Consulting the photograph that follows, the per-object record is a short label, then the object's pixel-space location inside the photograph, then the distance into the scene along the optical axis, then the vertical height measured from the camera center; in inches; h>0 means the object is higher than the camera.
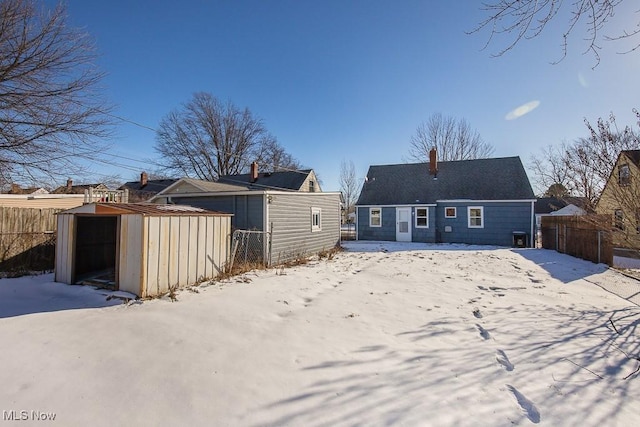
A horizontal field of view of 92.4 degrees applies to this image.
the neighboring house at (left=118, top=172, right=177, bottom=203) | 1253.7 +162.2
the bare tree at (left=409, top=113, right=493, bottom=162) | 1237.1 +336.5
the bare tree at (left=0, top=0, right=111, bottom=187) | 272.2 +130.6
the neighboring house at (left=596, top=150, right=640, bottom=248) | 207.3 +19.2
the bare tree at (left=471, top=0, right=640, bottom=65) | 116.6 +81.3
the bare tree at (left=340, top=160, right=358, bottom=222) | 1733.5 +244.6
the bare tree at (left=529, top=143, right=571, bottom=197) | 514.3 +122.1
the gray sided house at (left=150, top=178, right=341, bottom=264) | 414.3 +15.0
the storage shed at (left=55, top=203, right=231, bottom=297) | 248.8 -22.2
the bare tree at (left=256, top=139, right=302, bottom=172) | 1477.6 +338.6
